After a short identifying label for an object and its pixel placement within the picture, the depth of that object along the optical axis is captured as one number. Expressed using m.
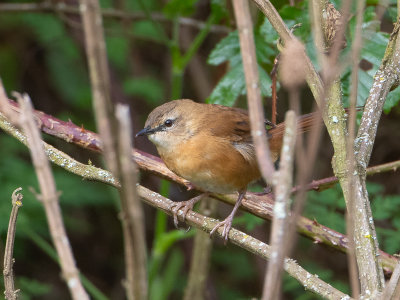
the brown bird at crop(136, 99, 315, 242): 6.74
